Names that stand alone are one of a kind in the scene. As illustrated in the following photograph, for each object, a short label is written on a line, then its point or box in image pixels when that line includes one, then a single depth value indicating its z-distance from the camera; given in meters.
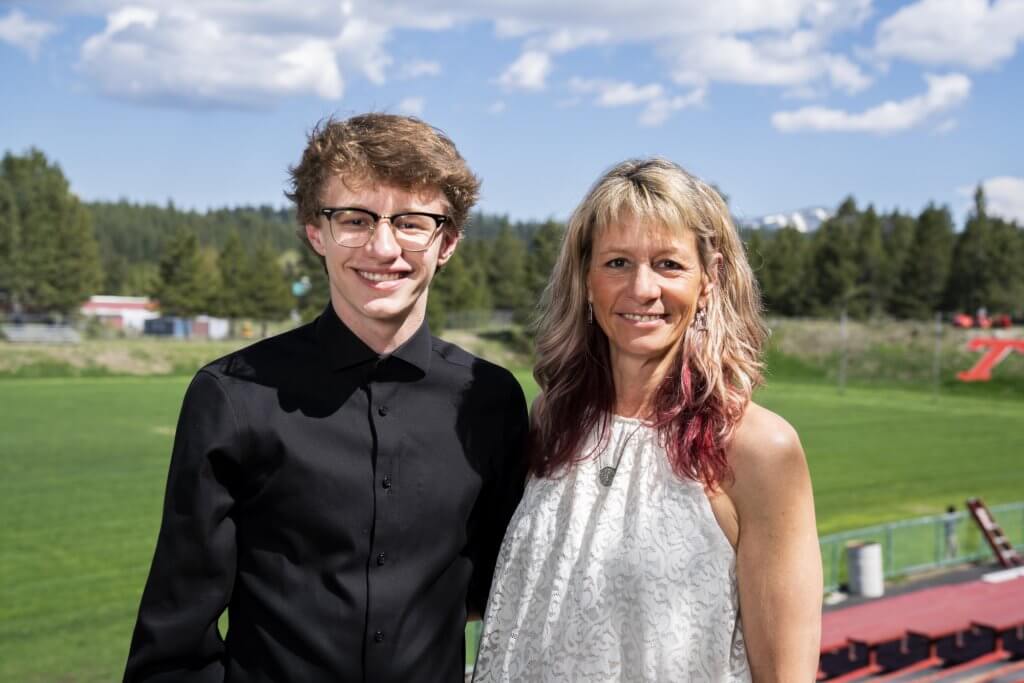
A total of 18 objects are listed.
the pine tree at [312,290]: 75.70
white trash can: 13.38
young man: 2.86
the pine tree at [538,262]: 71.25
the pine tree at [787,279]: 79.12
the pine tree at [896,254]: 77.75
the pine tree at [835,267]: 76.38
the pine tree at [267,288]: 79.12
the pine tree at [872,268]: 79.06
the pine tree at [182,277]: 77.25
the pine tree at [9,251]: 73.50
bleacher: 8.89
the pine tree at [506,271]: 92.06
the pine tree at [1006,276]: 72.62
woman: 2.95
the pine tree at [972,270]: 73.19
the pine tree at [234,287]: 79.12
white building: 106.65
